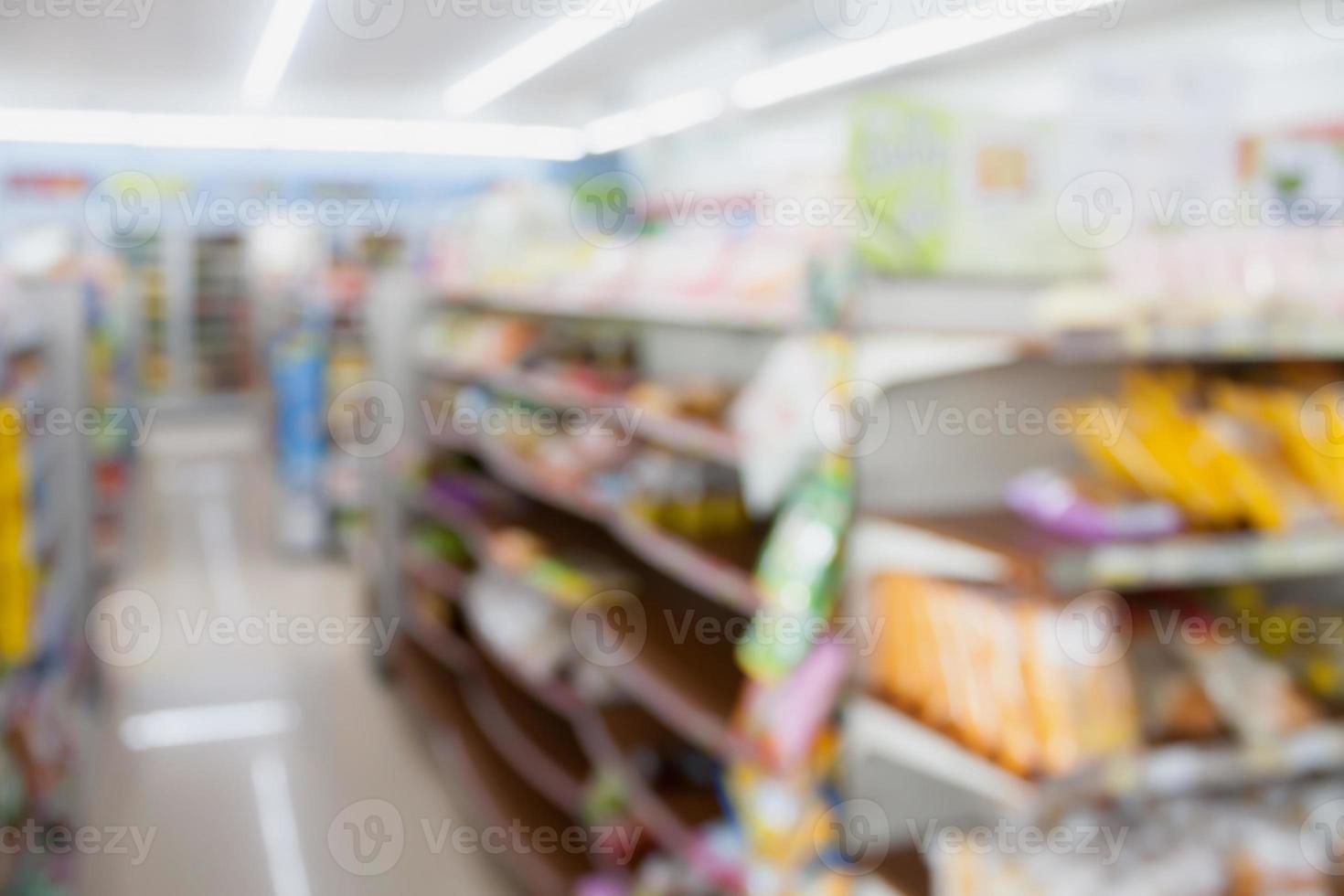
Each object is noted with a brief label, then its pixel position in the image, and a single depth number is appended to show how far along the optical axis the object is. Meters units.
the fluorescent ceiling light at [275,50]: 8.35
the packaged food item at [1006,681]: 1.74
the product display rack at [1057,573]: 1.74
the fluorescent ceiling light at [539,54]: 8.92
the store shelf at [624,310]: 2.40
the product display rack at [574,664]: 2.78
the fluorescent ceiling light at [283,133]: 13.93
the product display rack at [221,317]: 15.34
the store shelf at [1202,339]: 1.79
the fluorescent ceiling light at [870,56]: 8.31
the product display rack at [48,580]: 3.23
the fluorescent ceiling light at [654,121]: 12.62
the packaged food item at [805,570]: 2.09
